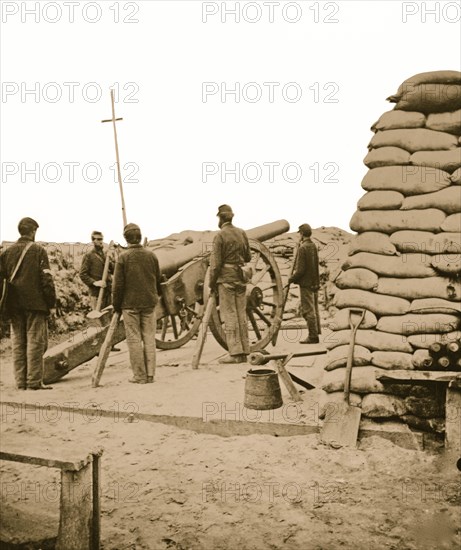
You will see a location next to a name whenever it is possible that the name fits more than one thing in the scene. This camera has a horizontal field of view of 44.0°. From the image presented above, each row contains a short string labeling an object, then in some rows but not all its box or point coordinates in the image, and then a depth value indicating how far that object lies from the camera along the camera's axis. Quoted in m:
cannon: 6.53
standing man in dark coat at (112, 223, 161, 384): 6.23
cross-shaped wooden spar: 14.42
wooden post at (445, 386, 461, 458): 4.05
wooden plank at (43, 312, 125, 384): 6.45
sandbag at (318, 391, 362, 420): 4.43
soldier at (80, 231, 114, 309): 8.65
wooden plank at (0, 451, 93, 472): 2.66
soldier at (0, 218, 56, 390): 6.04
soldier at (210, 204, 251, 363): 7.02
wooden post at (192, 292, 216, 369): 7.00
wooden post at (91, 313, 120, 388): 6.21
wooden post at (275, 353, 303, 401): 5.20
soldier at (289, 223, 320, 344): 8.91
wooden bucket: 5.04
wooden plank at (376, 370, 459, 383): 4.11
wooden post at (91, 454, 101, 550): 2.87
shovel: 4.27
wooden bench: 2.69
